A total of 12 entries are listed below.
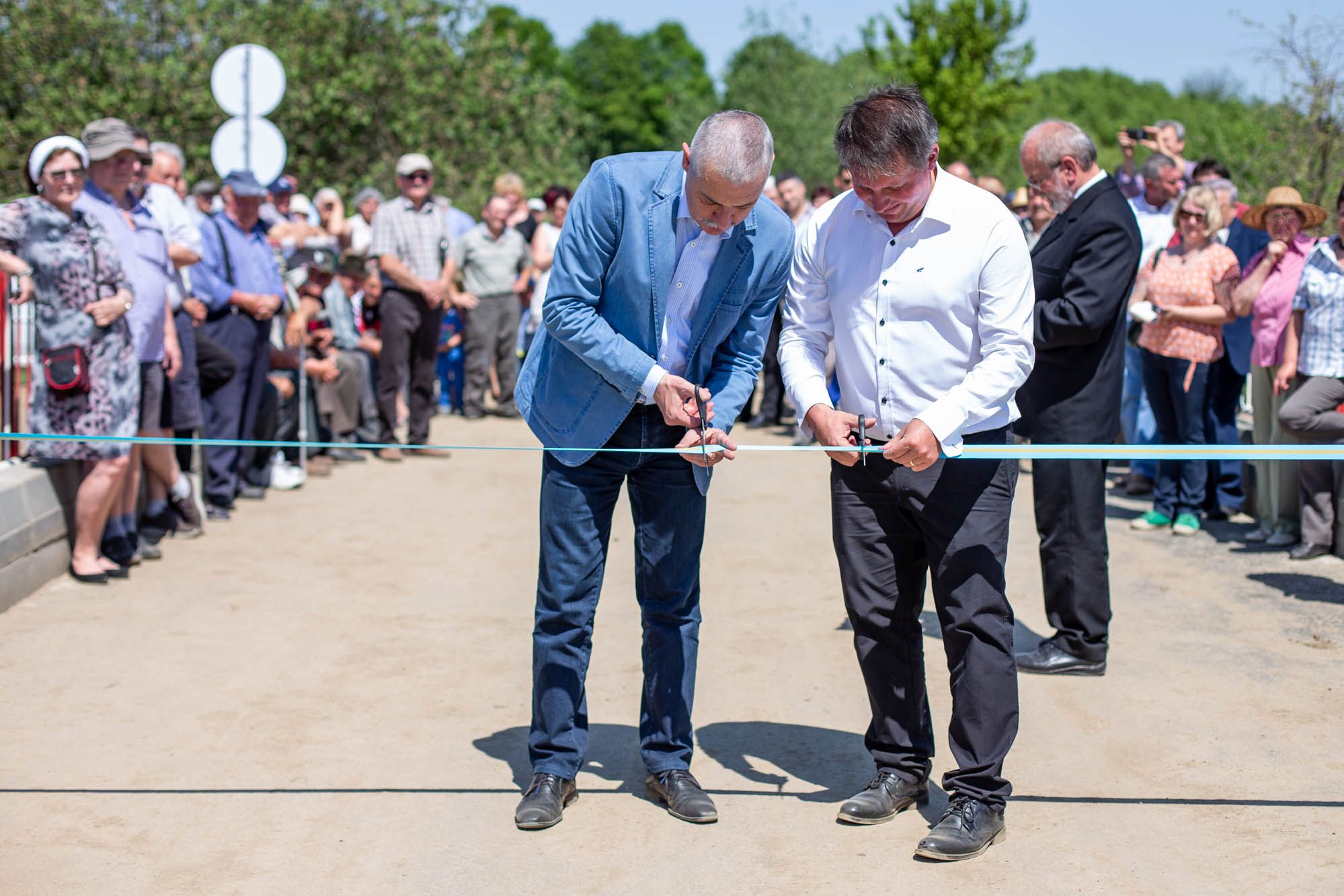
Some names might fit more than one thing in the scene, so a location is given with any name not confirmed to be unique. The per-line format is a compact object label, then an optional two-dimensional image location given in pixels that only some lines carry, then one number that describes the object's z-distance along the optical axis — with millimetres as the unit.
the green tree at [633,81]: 72562
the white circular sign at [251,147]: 11930
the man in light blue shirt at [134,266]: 7734
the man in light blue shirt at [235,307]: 9711
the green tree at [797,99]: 44625
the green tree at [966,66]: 38562
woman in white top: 14953
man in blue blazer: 4320
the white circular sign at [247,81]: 12141
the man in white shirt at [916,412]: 4230
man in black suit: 6125
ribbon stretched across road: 4344
